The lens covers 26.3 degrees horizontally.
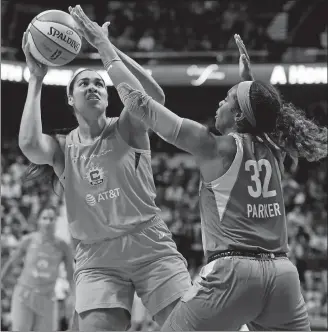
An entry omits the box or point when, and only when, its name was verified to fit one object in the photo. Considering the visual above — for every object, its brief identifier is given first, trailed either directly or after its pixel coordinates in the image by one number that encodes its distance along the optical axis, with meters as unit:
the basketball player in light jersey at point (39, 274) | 7.86
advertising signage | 15.54
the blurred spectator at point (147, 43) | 16.47
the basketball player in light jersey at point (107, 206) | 3.93
